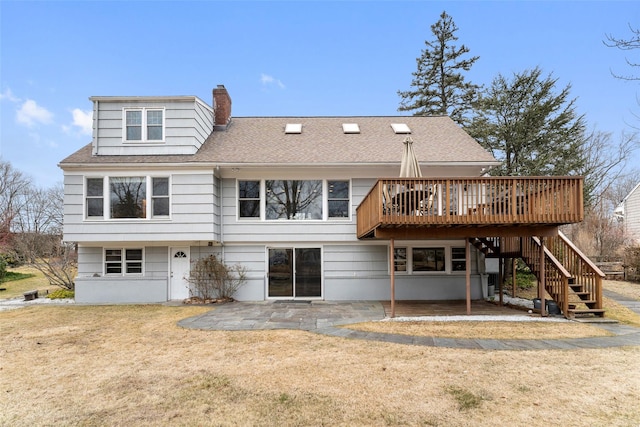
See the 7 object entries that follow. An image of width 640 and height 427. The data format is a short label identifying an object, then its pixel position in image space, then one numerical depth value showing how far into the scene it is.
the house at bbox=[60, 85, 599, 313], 11.51
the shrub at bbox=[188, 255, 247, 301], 11.90
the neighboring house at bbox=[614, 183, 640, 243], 23.02
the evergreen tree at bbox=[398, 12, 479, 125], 22.95
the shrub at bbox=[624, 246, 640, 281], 15.07
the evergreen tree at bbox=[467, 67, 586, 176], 15.70
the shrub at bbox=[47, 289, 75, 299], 12.99
